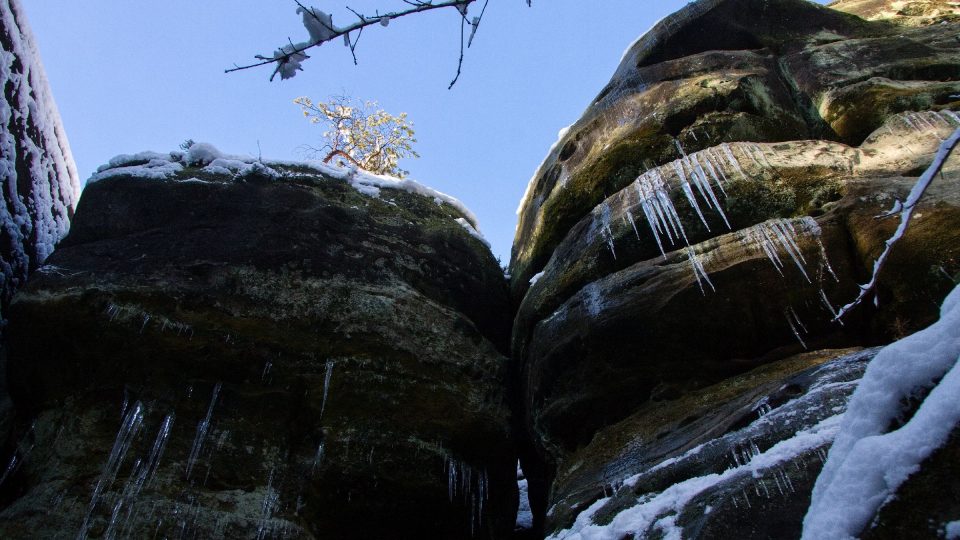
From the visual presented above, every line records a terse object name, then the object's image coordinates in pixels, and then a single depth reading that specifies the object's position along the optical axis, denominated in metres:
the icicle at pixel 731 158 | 5.57
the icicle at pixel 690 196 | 5.47
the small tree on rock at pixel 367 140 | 17.42
